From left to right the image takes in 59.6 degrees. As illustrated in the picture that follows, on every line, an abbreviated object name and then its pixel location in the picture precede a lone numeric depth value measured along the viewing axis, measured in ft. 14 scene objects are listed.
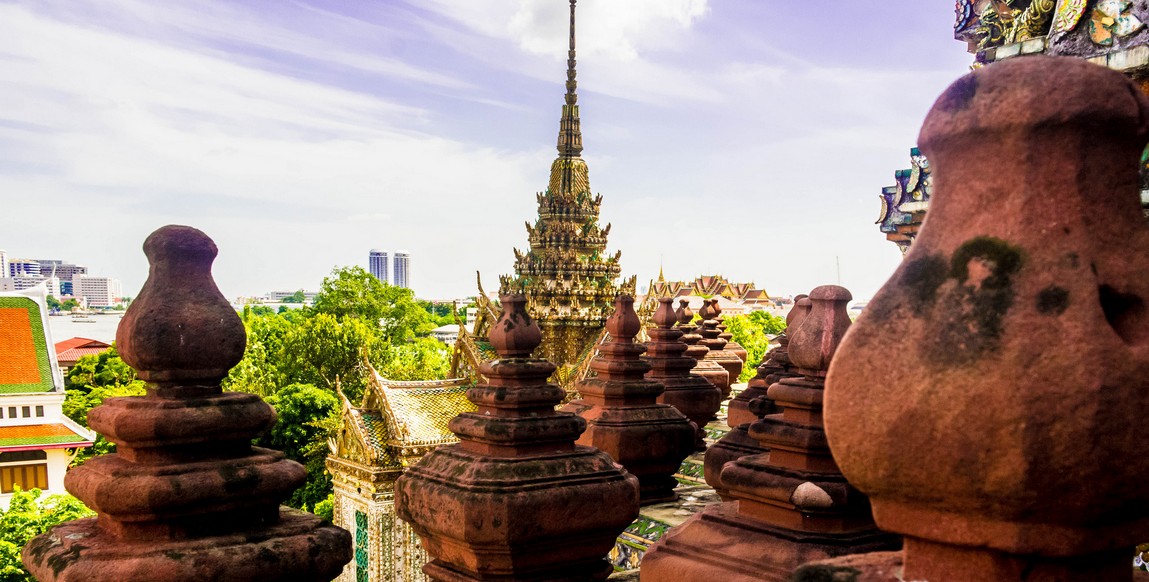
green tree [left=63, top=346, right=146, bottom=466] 135.64
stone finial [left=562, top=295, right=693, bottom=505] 25.54
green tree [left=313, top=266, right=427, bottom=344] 179.22
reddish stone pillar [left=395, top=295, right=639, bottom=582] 15.97
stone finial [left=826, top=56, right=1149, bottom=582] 6.47
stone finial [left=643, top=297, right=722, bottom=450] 31.45
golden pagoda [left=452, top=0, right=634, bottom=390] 119.55
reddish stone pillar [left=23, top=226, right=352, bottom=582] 13.94
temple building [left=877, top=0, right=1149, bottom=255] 19.35
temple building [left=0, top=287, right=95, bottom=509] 109.70
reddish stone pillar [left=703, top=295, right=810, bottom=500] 21.24
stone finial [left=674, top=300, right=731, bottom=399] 42.96
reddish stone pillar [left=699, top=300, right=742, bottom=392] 45.91
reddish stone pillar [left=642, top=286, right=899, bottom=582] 13.51
